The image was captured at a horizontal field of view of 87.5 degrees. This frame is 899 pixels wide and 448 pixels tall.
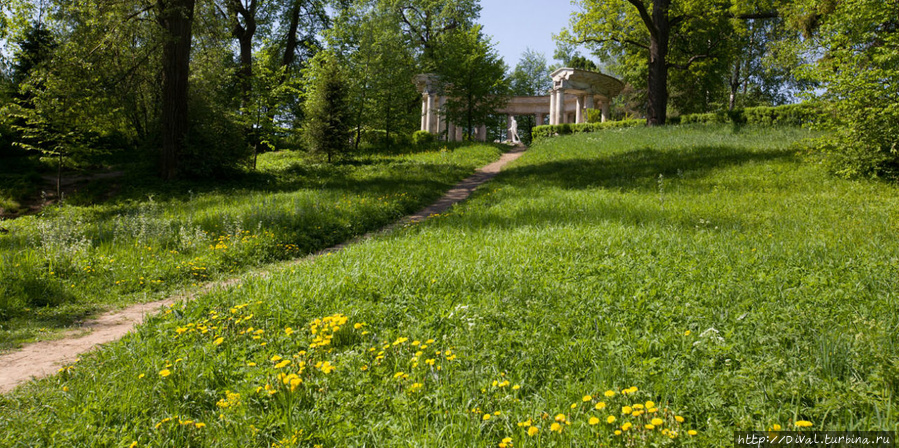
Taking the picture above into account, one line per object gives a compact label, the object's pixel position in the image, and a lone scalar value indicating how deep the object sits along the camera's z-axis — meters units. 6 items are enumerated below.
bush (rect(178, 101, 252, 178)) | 14.41
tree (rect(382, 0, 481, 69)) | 37.72
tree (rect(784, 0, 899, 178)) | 8.62
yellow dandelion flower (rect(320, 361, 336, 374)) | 2.90
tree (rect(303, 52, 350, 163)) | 19.30
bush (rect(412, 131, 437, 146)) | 28.96
